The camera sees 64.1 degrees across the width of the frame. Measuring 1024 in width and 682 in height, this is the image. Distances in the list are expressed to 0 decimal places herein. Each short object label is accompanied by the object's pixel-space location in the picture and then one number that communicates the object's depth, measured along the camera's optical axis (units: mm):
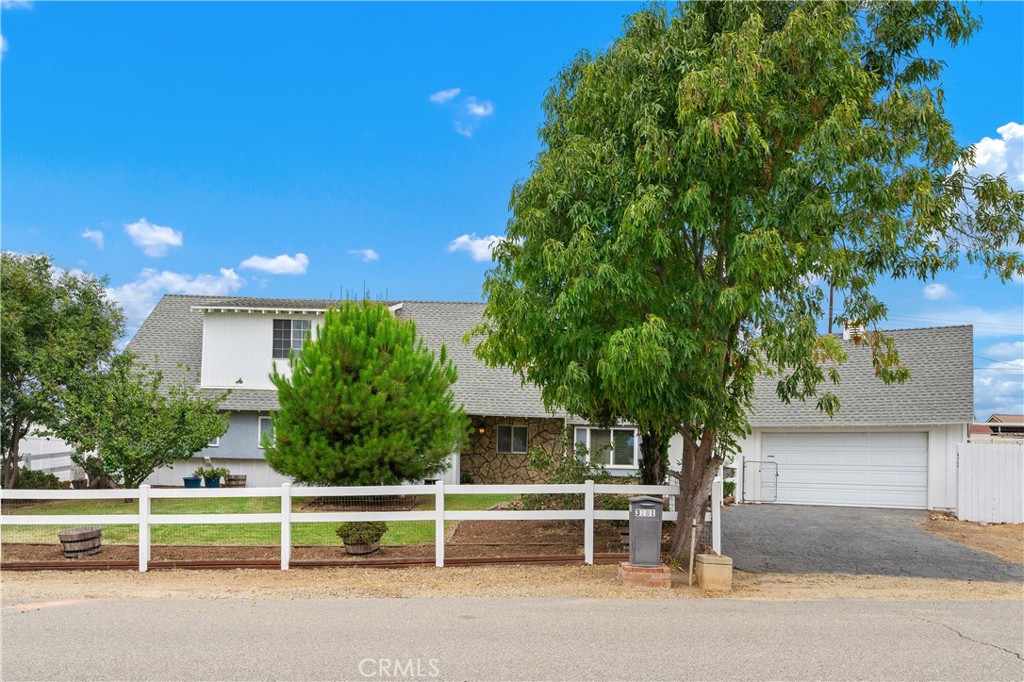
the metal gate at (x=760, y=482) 22688
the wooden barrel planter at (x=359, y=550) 12047
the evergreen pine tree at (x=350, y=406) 14250
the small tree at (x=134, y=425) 19344
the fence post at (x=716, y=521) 12047
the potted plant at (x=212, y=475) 22391
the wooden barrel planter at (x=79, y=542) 11703
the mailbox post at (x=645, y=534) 10477
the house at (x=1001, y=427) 34656
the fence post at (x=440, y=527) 11648
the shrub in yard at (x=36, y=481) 22547
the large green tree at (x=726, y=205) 10234
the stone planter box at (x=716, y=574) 10453
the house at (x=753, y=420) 21125
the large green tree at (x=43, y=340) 20234
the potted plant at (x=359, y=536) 12039
